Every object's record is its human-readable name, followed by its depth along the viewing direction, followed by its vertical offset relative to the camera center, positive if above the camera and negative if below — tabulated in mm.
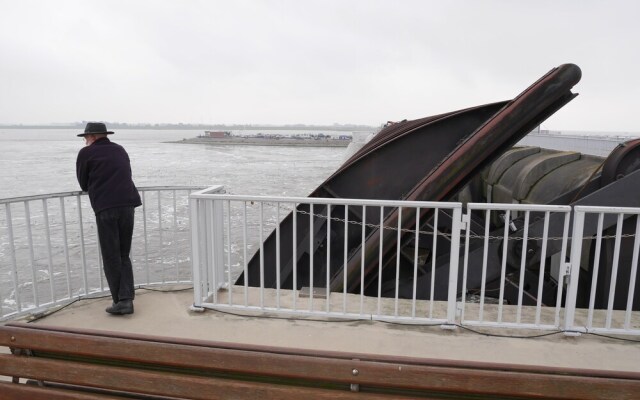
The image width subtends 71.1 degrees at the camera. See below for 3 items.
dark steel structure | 5215 -653
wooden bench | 1847 -1047
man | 3889 -516
